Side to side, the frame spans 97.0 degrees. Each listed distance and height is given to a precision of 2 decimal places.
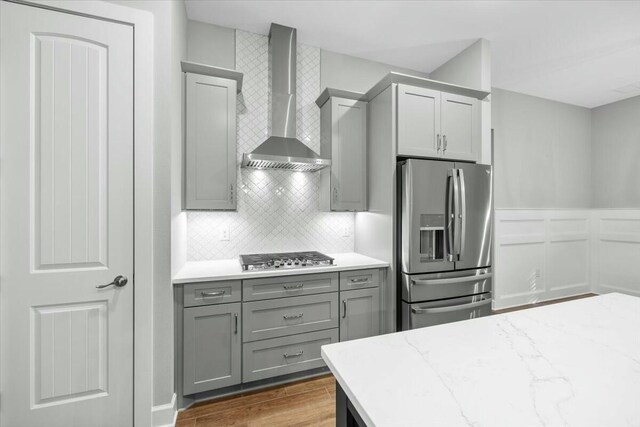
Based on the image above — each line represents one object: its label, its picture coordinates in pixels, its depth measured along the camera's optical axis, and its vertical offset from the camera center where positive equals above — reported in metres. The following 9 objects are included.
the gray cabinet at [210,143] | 2.22 +0.57
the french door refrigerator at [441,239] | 2.38 -0.22
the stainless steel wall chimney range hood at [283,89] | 2.66 +1.19
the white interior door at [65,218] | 1.54 -0.03
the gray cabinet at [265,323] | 1.97 -0.84
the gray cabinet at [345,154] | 2.76 +0.59
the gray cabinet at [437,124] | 2.48 +0.83
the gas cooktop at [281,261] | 2.21 -0.39
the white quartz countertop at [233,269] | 1.99 -0.44
